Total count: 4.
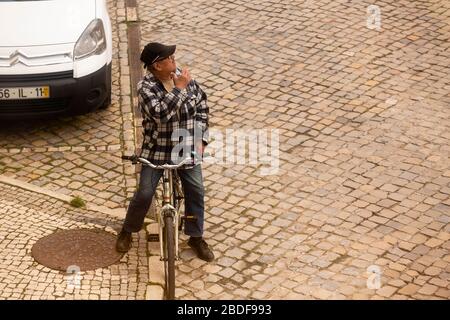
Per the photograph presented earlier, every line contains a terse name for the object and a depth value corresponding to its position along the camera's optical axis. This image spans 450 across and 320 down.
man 15.48
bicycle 15.36
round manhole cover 16.86
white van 20.06
